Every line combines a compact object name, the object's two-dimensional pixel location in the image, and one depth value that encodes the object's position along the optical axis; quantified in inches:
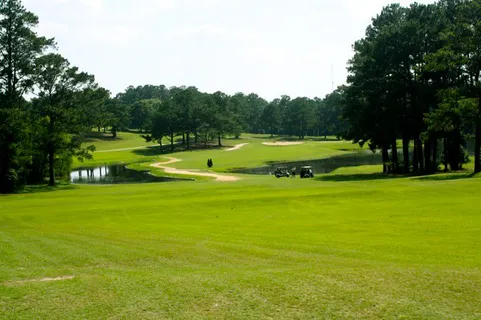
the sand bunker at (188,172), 2174.3
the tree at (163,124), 4831.9
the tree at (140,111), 7431.1
